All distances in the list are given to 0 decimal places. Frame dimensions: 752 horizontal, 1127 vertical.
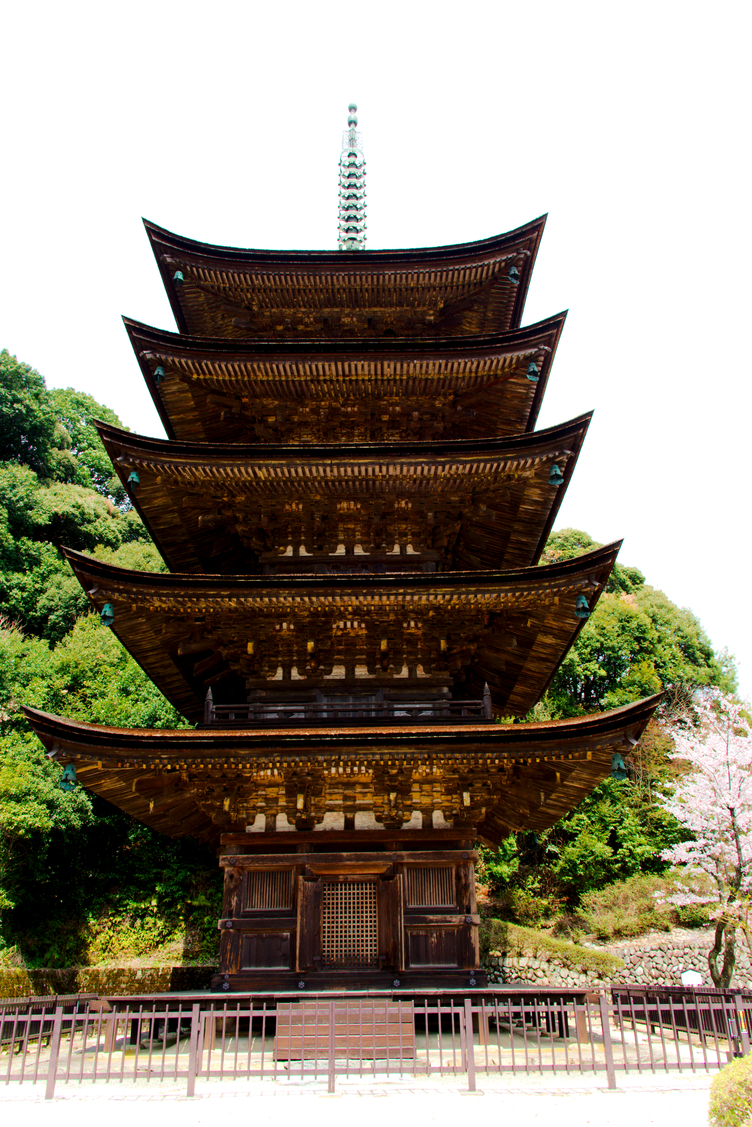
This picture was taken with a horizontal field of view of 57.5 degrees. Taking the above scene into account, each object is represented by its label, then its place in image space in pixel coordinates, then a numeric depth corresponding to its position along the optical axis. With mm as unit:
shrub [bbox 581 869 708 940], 26906
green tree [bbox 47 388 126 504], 56094
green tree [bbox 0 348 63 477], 46750
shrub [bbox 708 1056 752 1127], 5688
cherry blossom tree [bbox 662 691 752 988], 20922
